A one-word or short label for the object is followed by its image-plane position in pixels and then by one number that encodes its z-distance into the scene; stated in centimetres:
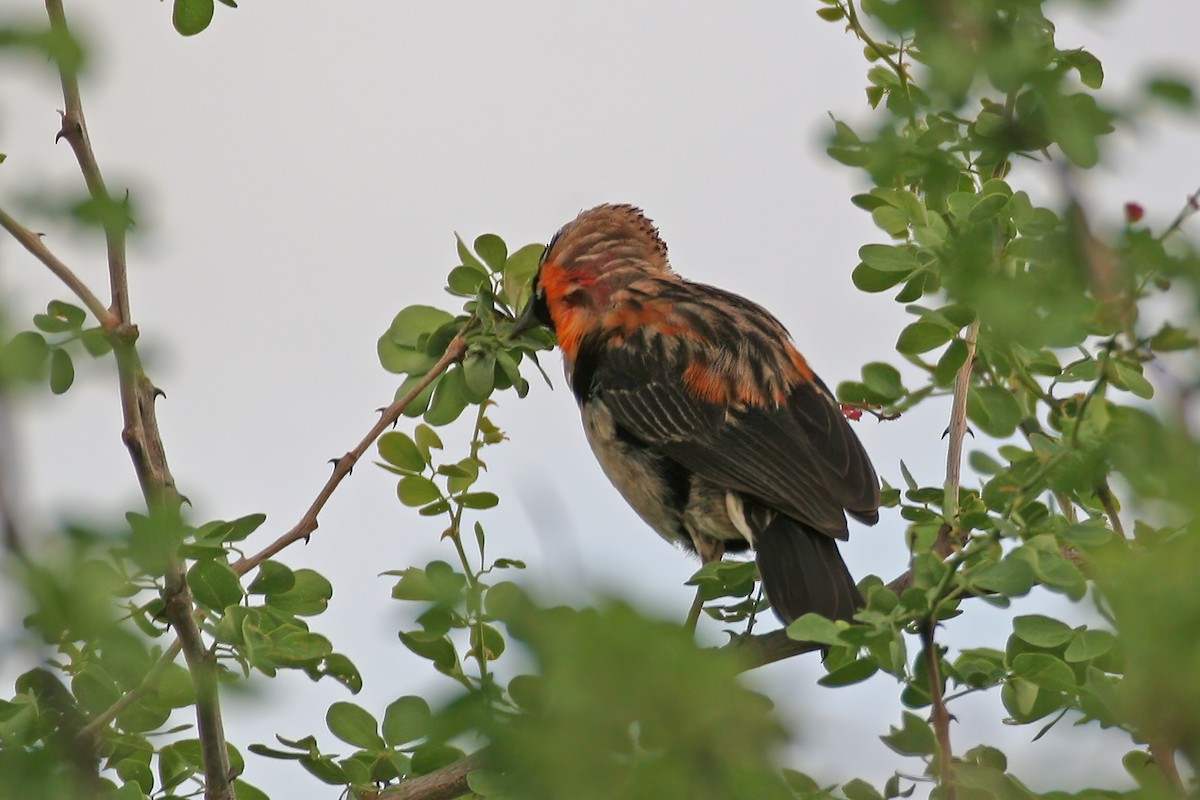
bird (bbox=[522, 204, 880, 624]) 946
